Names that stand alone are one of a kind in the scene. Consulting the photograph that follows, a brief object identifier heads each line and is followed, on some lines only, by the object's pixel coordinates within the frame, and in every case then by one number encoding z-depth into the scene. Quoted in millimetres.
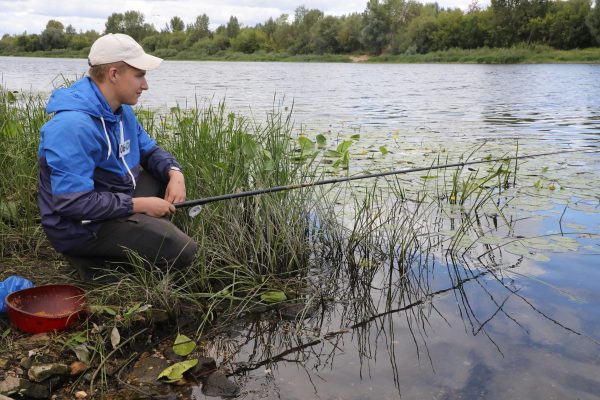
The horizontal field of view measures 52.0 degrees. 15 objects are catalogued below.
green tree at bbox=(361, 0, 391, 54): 66500
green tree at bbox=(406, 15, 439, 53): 59625
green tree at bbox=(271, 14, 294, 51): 80312
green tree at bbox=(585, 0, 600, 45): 46531
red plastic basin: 2652
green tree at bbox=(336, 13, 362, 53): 71000
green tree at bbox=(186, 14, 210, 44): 87938
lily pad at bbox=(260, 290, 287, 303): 3244
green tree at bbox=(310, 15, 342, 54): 72688
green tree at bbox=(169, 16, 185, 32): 96562
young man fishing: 2713
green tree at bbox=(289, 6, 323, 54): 75000
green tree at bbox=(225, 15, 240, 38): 91244
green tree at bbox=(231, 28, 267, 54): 79188
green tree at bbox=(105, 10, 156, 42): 86250
